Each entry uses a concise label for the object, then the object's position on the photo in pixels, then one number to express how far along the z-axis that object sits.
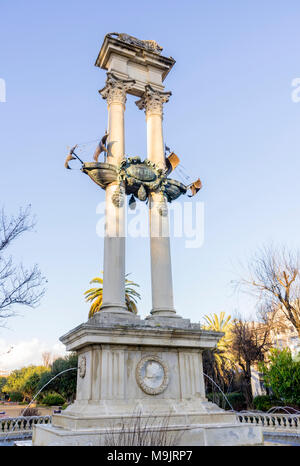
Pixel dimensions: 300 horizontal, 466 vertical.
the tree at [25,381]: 53.69
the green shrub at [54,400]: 34.42
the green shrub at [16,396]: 57.72
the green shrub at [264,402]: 23.96
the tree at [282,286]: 23.98
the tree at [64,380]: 38.03
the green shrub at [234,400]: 31.48
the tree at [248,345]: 34.22
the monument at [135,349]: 8.06
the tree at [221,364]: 40.66
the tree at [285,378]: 21.20
